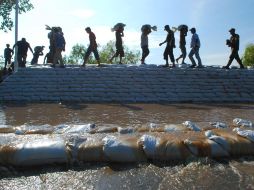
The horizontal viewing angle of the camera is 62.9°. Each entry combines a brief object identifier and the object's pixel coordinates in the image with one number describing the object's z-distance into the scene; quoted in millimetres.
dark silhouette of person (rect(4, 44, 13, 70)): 7732
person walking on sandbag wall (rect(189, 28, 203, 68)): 6467
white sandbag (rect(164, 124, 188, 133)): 2315
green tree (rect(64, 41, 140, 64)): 27635
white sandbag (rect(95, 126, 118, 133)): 2307
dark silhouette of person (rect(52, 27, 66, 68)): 6102
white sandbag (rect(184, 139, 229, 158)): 1931
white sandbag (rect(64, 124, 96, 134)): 2302
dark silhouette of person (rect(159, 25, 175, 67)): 6412
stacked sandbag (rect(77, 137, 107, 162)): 1914
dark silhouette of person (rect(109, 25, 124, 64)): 6909
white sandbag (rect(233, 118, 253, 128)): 2570
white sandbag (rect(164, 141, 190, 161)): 1917
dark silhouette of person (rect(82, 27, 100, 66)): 6443
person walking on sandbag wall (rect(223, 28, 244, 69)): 6327
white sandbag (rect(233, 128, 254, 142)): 2064
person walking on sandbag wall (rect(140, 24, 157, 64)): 6801
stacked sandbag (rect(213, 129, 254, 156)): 1993
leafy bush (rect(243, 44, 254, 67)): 23706
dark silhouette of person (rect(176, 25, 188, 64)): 6698
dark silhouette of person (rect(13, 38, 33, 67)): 6575
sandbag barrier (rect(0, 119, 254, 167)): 1877
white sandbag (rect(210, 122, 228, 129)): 2485
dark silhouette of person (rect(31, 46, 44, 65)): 8839
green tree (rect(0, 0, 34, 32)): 12609
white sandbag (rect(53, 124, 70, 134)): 2290
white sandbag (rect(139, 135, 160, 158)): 1913
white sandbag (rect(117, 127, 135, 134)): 2266
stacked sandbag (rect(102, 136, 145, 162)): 1901
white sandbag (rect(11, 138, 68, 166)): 1857
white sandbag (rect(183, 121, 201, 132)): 2343
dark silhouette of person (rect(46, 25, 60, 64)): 6194
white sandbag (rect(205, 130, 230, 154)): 1978
